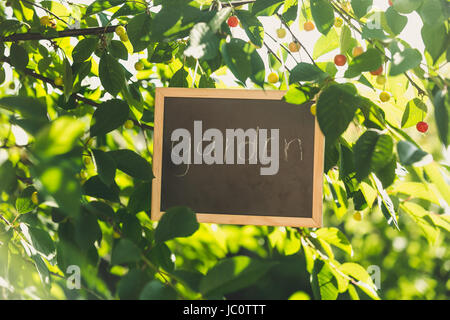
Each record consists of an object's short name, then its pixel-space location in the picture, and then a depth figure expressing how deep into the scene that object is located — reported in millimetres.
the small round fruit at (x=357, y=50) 2149
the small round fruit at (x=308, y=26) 2282
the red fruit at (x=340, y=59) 2173
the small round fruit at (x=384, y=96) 2168
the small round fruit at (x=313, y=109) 2172
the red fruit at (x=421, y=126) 2188
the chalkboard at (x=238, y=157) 2196
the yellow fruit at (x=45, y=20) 2273
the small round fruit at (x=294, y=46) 2245
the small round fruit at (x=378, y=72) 2160
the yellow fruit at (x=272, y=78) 2249
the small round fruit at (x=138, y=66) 2424
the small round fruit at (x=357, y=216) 2460
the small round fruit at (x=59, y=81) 2336
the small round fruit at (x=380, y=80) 2175
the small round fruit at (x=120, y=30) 2240
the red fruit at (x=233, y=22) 2194
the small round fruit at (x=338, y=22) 2265
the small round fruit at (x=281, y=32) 2267
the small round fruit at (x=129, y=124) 2379
